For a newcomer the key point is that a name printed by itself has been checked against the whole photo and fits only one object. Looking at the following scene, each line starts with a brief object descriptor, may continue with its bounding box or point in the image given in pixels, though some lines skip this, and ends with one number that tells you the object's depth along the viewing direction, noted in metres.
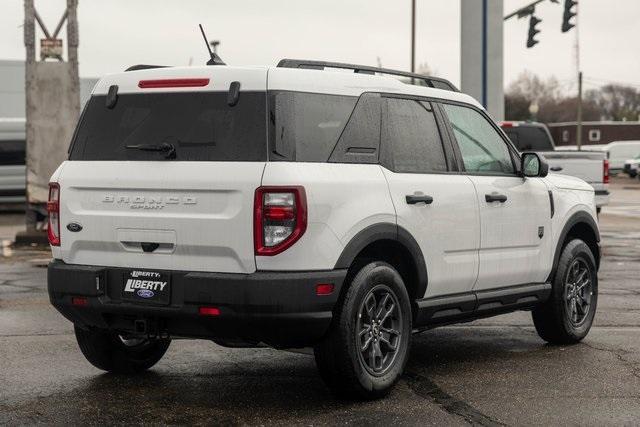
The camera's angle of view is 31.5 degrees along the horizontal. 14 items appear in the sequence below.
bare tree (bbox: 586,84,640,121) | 127.12
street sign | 19.14
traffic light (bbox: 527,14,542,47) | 30.18
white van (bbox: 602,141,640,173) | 65.75
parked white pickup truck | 19.56
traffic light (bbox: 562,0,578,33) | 29.39
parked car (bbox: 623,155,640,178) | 59.05
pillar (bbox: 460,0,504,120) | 21.77
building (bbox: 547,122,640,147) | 104.19
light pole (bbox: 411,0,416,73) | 42.53
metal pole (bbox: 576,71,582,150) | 69.04
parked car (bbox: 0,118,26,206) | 29.03
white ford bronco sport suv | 5.96
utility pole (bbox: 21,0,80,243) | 18.91
